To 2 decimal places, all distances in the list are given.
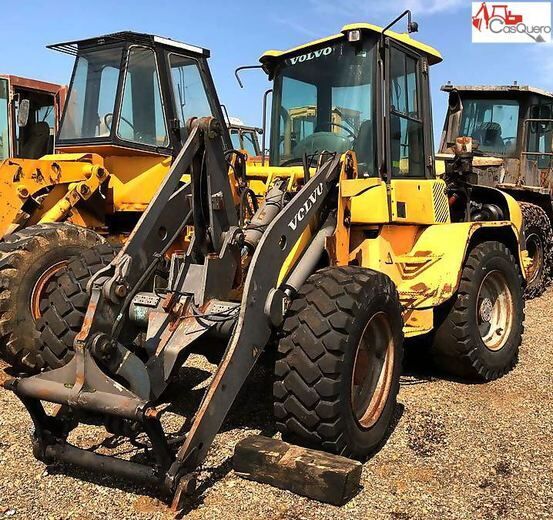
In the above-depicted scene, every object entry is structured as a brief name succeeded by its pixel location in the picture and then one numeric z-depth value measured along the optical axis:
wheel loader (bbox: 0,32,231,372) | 6.37
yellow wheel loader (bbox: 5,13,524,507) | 3.36
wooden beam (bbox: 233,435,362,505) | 3.25
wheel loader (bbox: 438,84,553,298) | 11.25
